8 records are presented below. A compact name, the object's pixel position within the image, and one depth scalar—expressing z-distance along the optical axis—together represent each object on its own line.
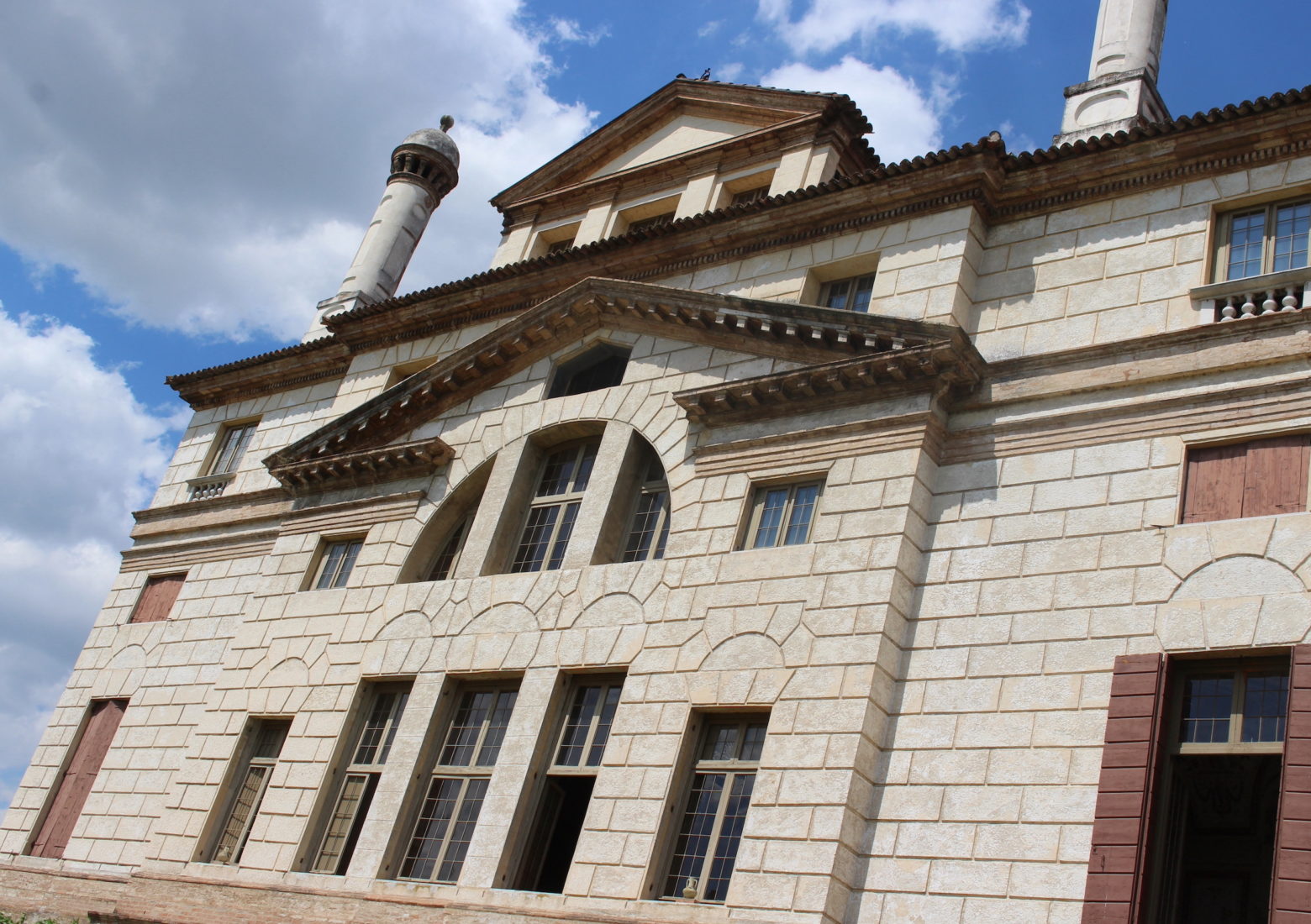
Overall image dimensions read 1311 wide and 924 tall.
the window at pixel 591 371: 22.03
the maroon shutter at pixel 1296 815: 12.32
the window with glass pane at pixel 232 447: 28.58
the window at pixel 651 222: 25.62
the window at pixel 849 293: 20.20
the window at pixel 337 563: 22.59
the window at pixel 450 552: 21.67
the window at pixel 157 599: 26.30
